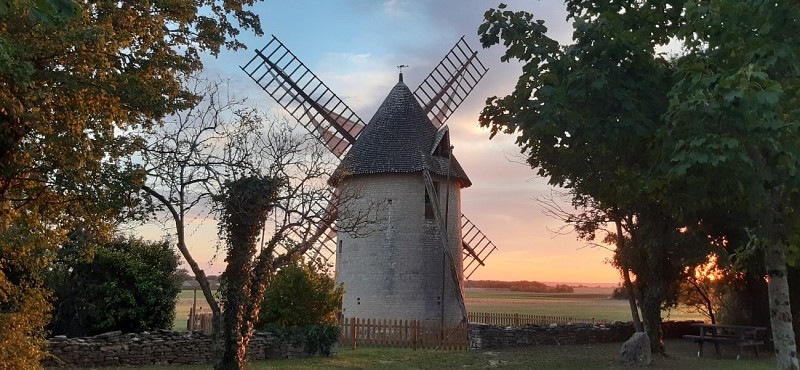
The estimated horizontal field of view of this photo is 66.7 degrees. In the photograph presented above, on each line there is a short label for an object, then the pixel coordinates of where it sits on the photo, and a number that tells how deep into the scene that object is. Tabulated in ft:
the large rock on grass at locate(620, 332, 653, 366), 53.83
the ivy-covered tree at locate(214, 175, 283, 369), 40.50
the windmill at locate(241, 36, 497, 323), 75.25
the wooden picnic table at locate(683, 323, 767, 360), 61.41
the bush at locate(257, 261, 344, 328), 59.06
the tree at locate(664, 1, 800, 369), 26.05
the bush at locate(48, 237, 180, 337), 53.98
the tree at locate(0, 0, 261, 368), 29.60
